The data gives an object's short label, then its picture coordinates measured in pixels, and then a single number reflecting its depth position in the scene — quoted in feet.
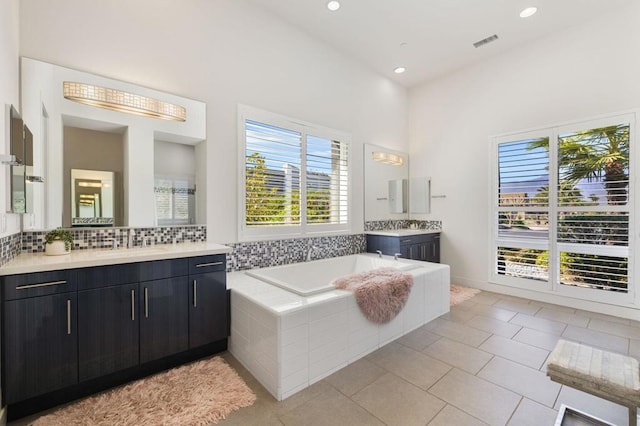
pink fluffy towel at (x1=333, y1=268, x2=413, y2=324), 8.16
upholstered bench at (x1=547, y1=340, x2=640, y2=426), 4.43
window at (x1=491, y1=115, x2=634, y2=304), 11.14
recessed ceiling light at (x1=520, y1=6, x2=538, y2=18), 11.12
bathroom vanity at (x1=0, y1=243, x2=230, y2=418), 5.42
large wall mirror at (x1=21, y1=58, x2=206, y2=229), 7.12
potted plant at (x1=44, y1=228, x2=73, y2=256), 6.62
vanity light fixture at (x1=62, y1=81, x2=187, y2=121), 7.43
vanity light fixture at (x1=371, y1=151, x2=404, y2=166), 15.57
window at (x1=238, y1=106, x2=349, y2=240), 10.61
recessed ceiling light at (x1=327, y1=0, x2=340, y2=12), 10.57
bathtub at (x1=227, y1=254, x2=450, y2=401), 6.36
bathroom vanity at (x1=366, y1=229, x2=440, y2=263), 14.12
